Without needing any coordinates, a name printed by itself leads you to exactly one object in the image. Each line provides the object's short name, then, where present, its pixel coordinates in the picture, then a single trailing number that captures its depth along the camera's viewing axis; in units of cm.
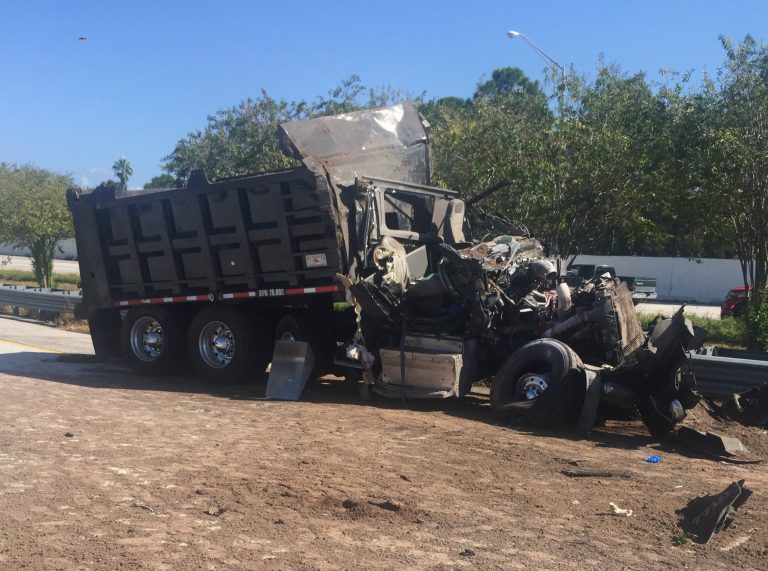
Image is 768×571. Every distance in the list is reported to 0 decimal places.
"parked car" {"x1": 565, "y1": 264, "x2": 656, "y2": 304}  1005
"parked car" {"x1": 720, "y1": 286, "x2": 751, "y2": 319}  2100
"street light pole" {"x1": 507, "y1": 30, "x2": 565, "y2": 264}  1559
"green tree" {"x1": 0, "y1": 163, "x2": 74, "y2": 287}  2872
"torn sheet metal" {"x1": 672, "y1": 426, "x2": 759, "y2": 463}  716
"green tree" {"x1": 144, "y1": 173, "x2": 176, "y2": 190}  7994
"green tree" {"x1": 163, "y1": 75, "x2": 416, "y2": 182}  2447
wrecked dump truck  853
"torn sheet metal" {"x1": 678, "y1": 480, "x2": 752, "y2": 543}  511
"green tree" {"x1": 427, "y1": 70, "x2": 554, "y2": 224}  1541
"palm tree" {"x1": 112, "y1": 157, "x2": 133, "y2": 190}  7931
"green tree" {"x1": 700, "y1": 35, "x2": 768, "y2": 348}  1395
